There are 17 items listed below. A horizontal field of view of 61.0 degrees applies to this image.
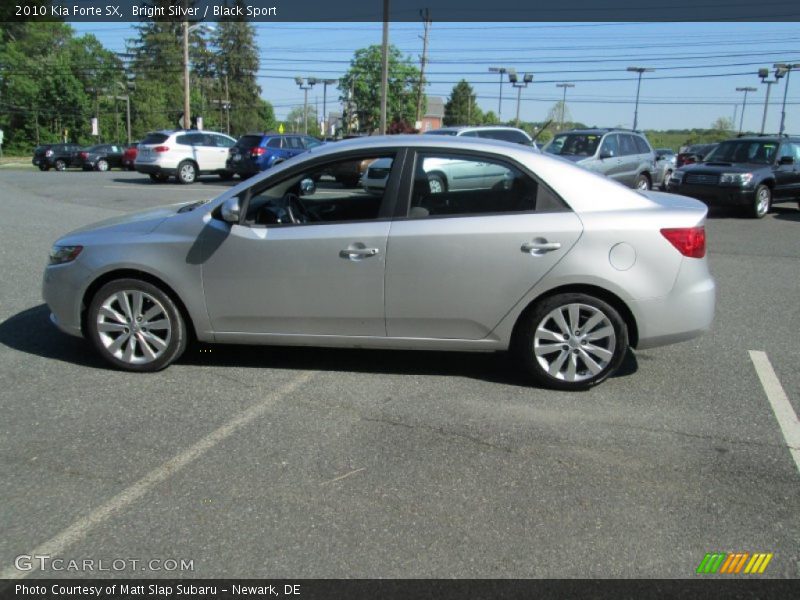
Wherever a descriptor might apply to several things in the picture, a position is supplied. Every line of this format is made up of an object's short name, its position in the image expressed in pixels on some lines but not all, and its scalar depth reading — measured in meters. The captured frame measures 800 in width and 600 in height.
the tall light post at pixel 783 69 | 40.97
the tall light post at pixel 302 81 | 60.44
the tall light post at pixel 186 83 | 34.14
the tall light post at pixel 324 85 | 67.38
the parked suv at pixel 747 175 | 14.48
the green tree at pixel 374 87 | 80.38
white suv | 22.59
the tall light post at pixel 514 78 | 38.62
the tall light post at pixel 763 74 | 40.84
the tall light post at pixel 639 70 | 51.00
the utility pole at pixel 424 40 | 46.62
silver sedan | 4.45
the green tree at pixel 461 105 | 110.37
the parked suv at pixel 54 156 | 37.34
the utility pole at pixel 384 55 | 28.22
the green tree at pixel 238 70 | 90.75
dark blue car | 22.33
